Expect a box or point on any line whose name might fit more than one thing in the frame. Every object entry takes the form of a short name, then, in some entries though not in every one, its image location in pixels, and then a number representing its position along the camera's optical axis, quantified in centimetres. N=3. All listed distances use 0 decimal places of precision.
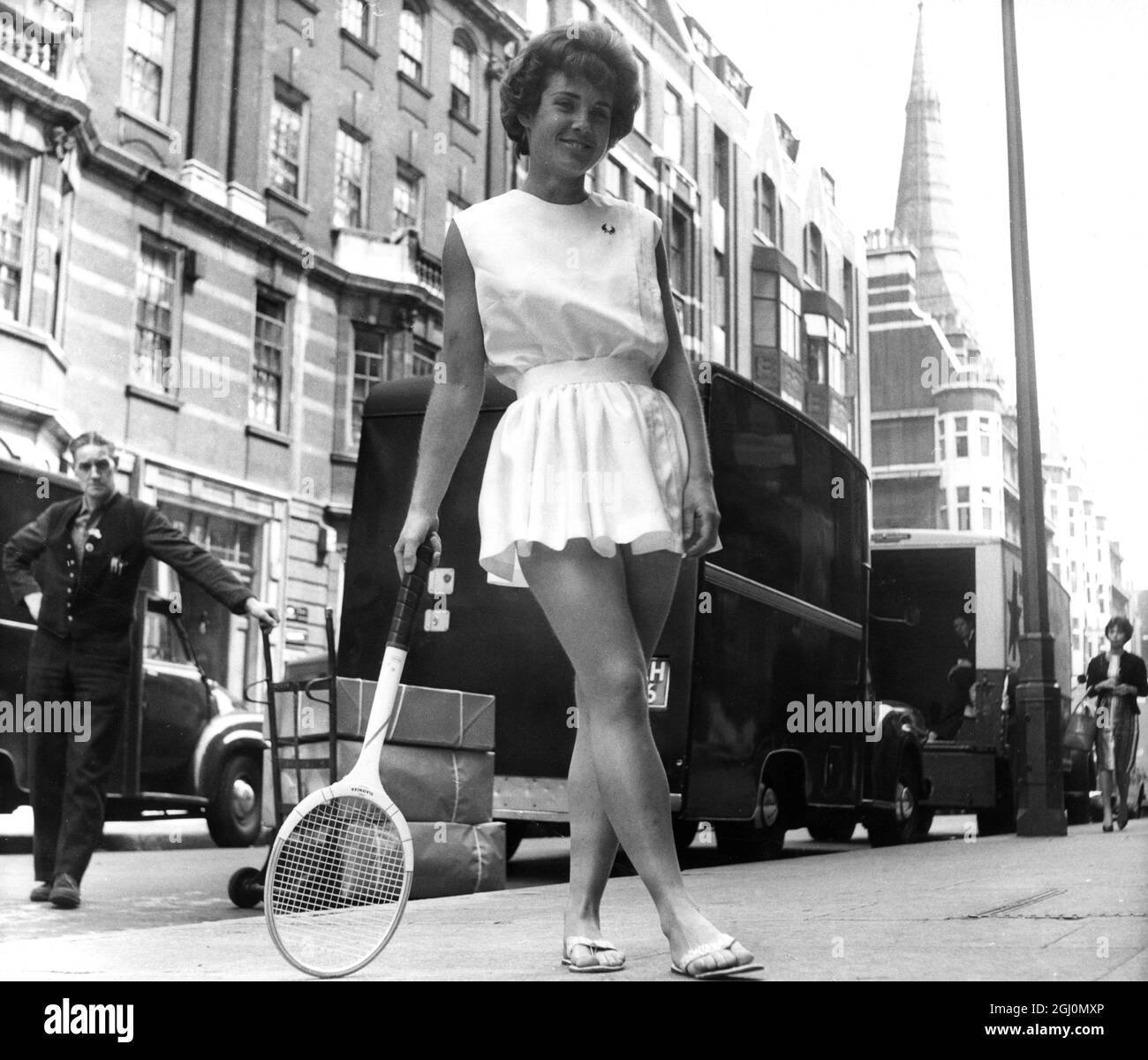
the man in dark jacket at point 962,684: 895
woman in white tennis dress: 346
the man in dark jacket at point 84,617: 548
